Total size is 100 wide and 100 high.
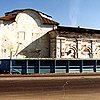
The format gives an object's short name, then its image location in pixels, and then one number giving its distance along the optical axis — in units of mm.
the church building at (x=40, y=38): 40844
